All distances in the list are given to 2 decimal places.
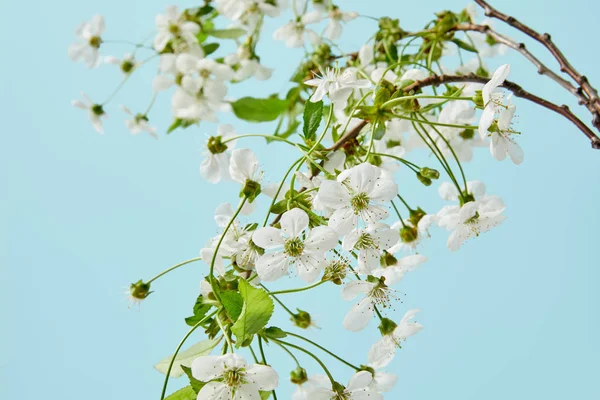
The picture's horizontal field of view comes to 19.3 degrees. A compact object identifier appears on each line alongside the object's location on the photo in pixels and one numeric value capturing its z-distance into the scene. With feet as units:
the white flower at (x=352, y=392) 2.02
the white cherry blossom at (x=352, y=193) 1.91
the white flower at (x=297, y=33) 2.70
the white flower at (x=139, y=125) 3.12
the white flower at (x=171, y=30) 2.65
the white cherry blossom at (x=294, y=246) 1.91
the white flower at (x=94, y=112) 3.09
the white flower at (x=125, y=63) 3.03
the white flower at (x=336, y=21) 2.77
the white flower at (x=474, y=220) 2.24
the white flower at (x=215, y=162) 2.16
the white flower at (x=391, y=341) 2.15
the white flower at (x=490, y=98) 1.97
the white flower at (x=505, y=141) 2.00
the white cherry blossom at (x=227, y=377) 1.86
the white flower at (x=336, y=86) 2.01
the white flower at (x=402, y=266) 2.21
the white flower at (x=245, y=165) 2.00
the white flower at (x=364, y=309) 2.04
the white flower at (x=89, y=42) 3.02
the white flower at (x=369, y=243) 1.94
